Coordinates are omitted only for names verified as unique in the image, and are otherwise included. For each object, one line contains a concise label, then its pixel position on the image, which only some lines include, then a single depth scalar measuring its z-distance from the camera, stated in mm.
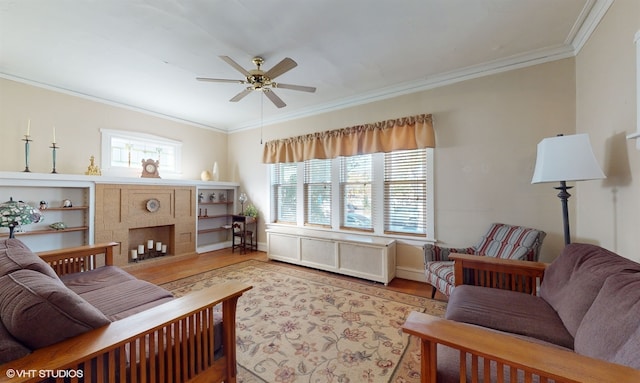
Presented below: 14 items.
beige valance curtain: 3230
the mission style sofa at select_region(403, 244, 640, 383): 832
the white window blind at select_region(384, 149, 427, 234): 3324
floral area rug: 1676
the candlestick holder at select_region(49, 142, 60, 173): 3346
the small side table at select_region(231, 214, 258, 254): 4930
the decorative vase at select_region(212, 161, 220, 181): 5219
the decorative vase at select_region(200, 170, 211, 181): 5074
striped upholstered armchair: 2279
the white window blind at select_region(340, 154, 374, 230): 3785
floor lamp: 1686
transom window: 3945
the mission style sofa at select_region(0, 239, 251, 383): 857
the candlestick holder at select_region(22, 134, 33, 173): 3137
